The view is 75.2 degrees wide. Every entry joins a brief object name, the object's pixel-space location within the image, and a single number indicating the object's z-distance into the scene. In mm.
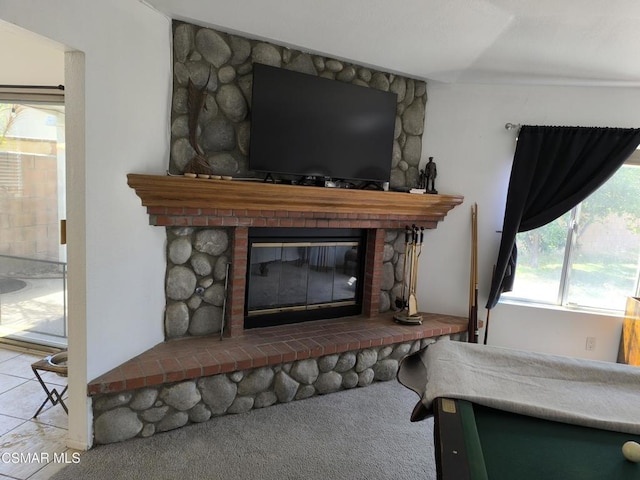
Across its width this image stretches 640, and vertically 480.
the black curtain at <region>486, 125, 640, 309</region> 3359
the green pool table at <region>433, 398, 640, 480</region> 1141
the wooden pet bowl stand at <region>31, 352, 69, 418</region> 2357
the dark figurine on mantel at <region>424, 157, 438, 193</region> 3689
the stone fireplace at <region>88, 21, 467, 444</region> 2424
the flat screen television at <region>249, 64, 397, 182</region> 2916
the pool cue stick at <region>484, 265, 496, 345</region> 3707
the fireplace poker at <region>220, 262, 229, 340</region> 2910
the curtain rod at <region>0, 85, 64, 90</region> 3143
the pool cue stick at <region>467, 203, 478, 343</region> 3596
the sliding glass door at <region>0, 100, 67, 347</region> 3279
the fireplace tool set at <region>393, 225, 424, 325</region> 3568
